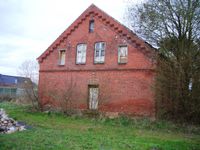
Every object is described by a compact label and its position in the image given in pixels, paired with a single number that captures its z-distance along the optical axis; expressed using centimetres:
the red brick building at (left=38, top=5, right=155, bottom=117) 1542
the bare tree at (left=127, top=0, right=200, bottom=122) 1267
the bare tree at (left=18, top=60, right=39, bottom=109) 1928
